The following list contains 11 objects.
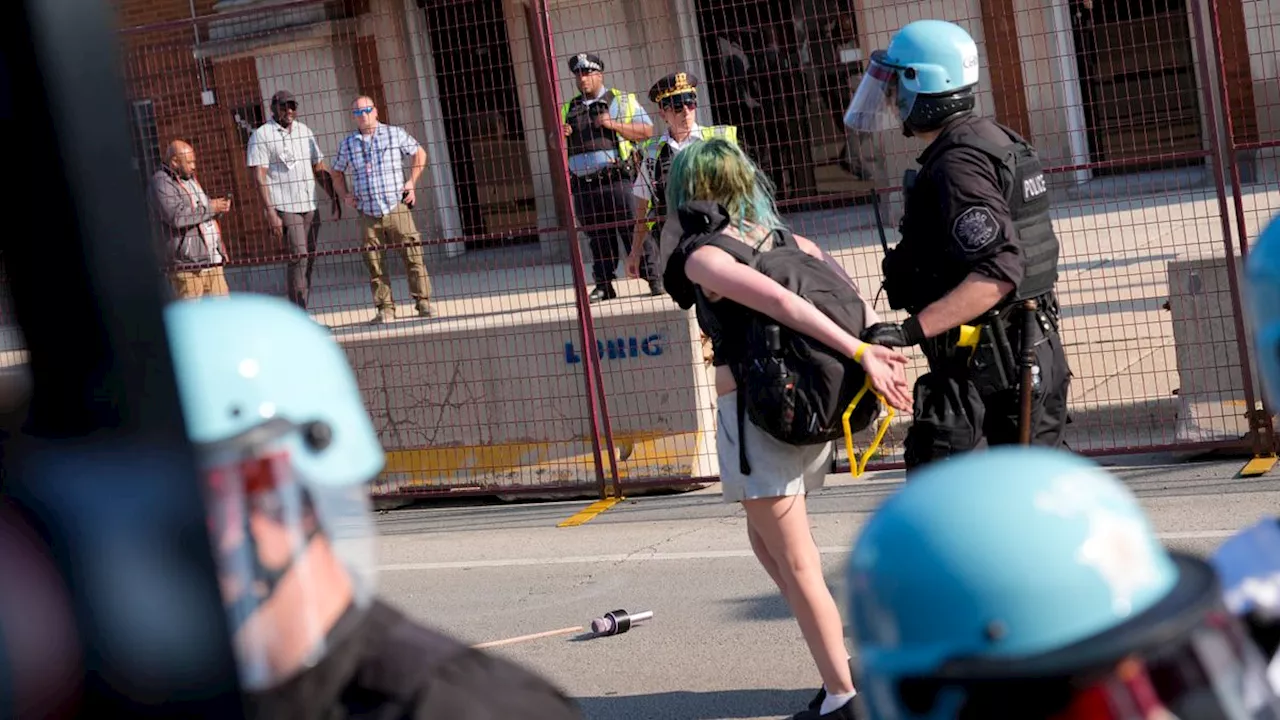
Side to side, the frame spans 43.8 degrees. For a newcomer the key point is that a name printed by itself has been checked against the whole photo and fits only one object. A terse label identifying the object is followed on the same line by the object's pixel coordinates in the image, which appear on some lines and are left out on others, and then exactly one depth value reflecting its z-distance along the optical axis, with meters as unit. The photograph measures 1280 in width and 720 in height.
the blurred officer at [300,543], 1.64
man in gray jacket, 8.62
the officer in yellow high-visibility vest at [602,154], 8.66
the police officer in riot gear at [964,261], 4.11
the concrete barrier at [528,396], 8.05
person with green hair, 4.22
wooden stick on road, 5.93
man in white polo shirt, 9.23
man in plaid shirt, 9.89
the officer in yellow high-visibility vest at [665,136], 8.77
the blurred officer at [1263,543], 1.88
